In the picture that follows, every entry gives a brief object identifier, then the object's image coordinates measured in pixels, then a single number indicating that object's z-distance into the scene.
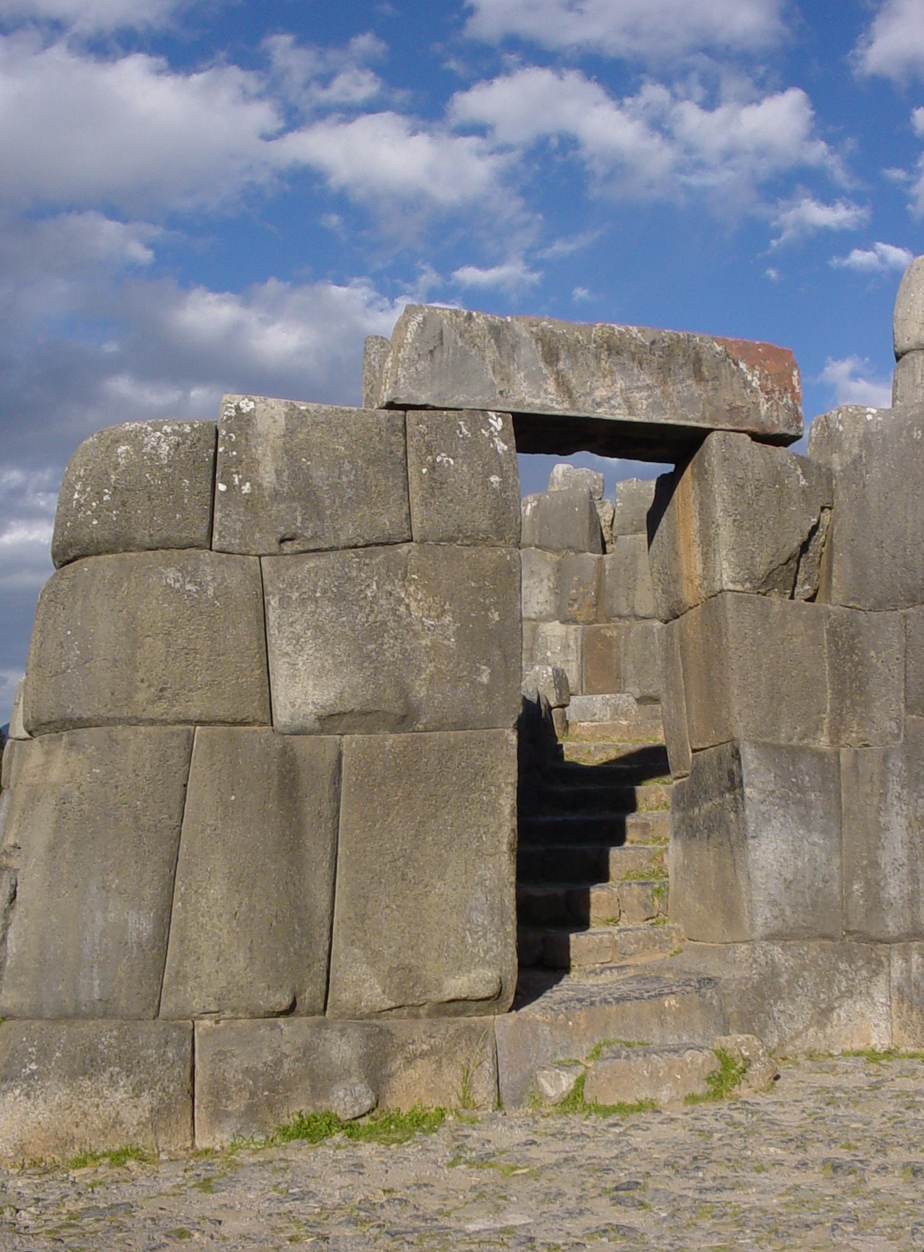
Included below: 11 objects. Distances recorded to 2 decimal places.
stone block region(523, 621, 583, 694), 14.08
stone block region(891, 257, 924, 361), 7.28
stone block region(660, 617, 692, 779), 6.89
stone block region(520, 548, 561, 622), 14.26
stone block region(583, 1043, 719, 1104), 5.26
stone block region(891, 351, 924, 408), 7.20
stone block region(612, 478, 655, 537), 14.16
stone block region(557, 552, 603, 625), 14.16
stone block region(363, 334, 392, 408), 6.09
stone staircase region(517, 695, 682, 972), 6.65
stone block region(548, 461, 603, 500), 14.72
